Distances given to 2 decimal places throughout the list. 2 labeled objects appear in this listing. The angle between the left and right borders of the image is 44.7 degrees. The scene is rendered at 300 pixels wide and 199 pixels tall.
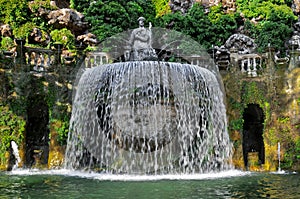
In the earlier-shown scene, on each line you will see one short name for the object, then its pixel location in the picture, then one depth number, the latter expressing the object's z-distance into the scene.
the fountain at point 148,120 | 10.22
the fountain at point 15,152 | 11.52
